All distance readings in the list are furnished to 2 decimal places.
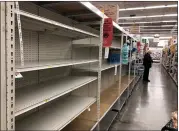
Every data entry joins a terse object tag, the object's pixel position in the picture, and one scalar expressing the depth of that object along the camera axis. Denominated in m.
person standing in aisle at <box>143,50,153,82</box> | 6.99
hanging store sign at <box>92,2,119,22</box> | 3.08
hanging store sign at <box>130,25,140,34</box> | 6.68
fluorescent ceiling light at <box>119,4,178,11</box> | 6.88
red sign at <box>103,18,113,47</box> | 2.23
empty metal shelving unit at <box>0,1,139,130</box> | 0.80
